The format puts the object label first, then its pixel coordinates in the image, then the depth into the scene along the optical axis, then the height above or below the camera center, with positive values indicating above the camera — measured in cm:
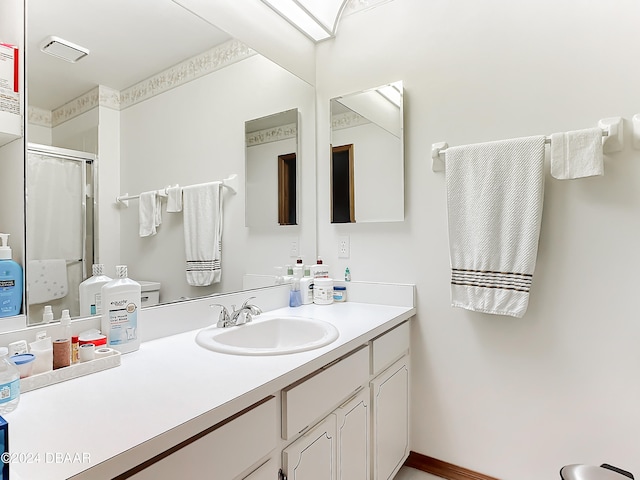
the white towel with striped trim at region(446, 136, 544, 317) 142 +8
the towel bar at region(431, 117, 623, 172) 131 +38
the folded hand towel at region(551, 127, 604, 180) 130 +31
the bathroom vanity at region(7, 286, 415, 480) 65 -35
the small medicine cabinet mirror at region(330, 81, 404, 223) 181 +44
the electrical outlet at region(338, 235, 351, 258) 199 -3
